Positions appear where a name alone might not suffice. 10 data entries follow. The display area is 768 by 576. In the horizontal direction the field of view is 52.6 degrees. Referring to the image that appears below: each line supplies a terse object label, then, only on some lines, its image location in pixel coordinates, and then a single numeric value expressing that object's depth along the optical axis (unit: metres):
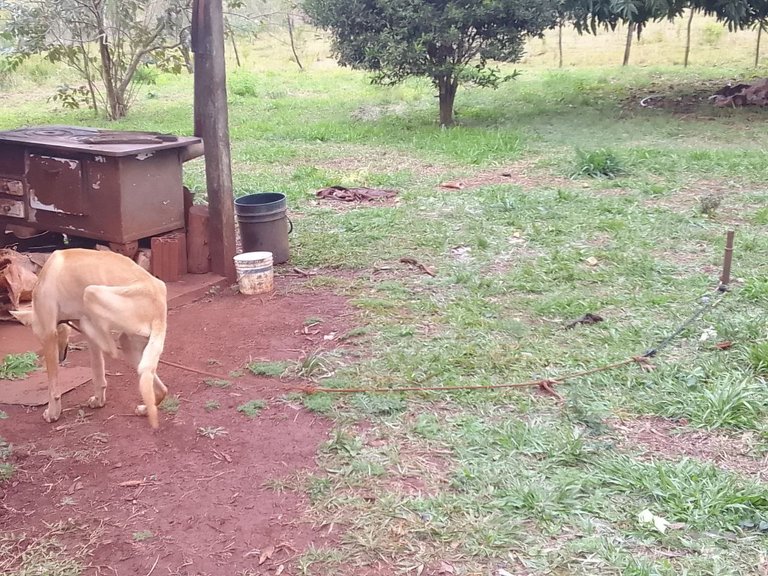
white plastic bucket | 6.10
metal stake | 5.52
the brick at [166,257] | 6.19
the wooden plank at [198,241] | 6.43
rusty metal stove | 5.81
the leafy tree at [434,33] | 12.62
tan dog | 3.83
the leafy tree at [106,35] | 14.77
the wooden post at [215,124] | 6.02
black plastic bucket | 6.62
